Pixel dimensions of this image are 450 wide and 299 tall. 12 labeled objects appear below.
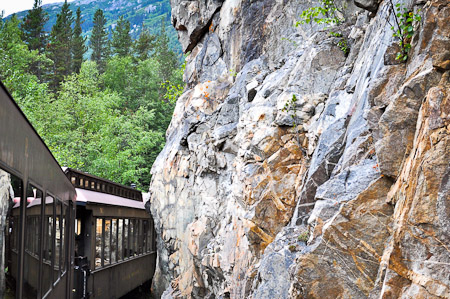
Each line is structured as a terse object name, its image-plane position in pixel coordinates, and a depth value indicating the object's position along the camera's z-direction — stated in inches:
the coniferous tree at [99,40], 2300.7
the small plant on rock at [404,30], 251.6
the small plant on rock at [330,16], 423.3
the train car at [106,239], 531.2
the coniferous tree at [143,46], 2209.2
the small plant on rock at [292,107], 406.0
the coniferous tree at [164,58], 1952.4
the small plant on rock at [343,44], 414.3
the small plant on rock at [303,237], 290.4
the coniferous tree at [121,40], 2203.5
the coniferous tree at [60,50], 1907.0
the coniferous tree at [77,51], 2032.5
